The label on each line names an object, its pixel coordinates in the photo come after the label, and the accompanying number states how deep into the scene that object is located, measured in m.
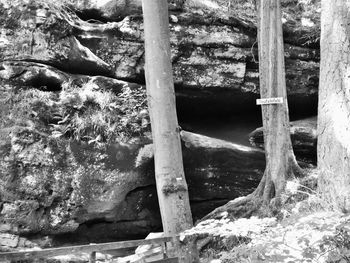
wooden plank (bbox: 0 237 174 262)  3.39
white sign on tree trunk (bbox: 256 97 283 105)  6.29
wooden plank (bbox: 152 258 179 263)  5.19
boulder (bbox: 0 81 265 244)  6.87
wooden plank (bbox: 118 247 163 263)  5.97
